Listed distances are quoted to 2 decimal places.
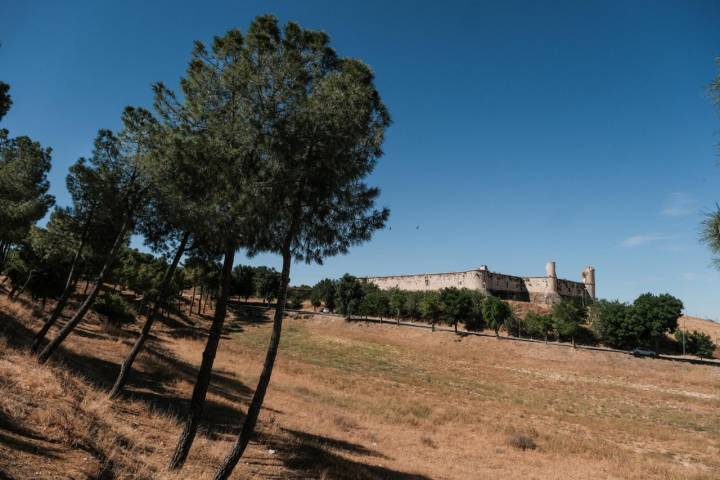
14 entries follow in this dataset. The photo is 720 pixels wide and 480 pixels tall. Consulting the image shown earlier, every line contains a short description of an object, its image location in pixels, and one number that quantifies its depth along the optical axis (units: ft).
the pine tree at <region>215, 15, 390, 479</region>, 36.83
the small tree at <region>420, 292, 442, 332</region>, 281.09
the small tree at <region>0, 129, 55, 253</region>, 64.44
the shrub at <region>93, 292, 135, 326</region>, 140.36
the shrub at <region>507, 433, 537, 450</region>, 71.05
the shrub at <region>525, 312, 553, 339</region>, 247.91
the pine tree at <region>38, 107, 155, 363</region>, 57.47
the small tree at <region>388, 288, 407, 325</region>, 308.60
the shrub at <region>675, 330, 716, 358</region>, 226.17
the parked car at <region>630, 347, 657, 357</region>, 205.77
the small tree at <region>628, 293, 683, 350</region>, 225.46
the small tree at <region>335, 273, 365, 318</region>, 302.04
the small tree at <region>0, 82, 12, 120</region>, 45.06
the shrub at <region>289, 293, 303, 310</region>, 372.38
